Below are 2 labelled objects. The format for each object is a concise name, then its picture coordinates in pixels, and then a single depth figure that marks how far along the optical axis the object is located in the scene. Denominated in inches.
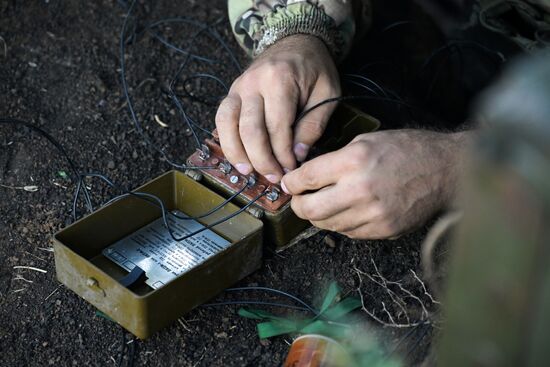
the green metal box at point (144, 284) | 49.4
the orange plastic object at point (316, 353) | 47.3
